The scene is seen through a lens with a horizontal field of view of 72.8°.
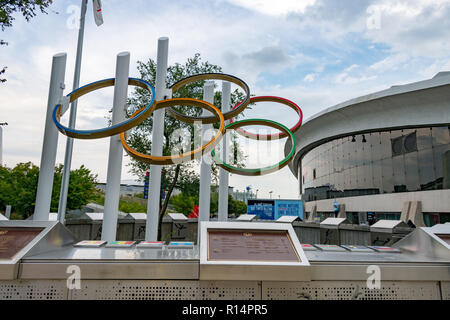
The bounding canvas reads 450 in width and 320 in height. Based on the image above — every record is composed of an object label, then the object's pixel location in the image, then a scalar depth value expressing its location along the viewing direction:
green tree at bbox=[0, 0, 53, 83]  10.05
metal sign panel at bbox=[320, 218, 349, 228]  11.93
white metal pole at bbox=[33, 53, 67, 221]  6.56
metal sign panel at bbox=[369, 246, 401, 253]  4.28
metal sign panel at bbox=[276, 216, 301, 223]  15.31
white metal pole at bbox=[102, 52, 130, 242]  6.92
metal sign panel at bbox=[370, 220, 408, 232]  9.43
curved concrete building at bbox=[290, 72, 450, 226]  24.92
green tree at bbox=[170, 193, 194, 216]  40.09
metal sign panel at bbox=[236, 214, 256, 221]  16.38
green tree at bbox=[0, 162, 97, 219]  19.72
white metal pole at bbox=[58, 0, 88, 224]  8.11
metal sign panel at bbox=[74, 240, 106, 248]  3.99
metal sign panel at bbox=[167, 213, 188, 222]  15.45
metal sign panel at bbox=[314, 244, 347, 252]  4.24
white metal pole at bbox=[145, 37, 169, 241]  7.62
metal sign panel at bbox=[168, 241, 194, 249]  3.97
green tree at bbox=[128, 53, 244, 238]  15.90
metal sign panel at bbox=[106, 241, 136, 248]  3.93
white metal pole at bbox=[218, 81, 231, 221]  9.84
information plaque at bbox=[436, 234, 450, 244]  4.14
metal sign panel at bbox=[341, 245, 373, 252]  4.29
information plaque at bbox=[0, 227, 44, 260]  3.37
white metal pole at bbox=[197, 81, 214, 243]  8.83
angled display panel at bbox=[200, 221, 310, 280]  3.16
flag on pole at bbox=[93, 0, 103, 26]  10.43
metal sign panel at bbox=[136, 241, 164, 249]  3.97
